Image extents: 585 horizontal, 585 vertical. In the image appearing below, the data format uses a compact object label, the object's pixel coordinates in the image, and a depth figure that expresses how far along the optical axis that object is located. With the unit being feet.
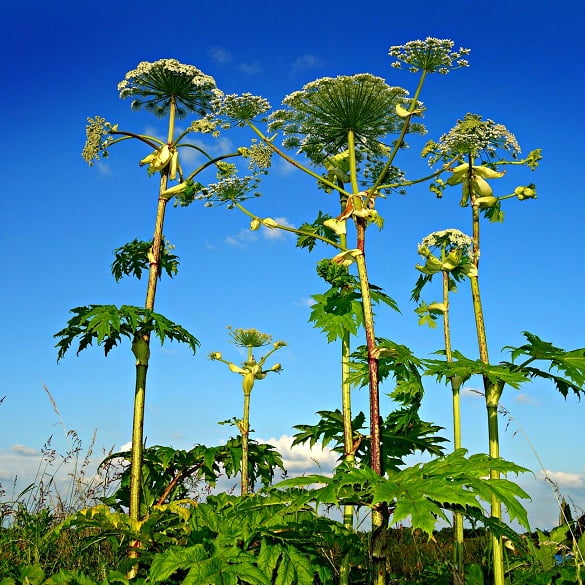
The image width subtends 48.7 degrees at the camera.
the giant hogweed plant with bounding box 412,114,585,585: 13.60
